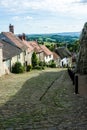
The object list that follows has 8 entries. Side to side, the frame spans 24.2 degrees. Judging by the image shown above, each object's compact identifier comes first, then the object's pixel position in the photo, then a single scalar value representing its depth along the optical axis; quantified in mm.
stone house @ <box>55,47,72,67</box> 61808
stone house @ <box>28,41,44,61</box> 47651
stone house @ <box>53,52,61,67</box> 58682
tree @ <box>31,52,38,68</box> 42850
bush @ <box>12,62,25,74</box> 33876
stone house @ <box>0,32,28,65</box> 37876
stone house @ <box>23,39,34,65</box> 41175
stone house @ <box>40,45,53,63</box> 52325
